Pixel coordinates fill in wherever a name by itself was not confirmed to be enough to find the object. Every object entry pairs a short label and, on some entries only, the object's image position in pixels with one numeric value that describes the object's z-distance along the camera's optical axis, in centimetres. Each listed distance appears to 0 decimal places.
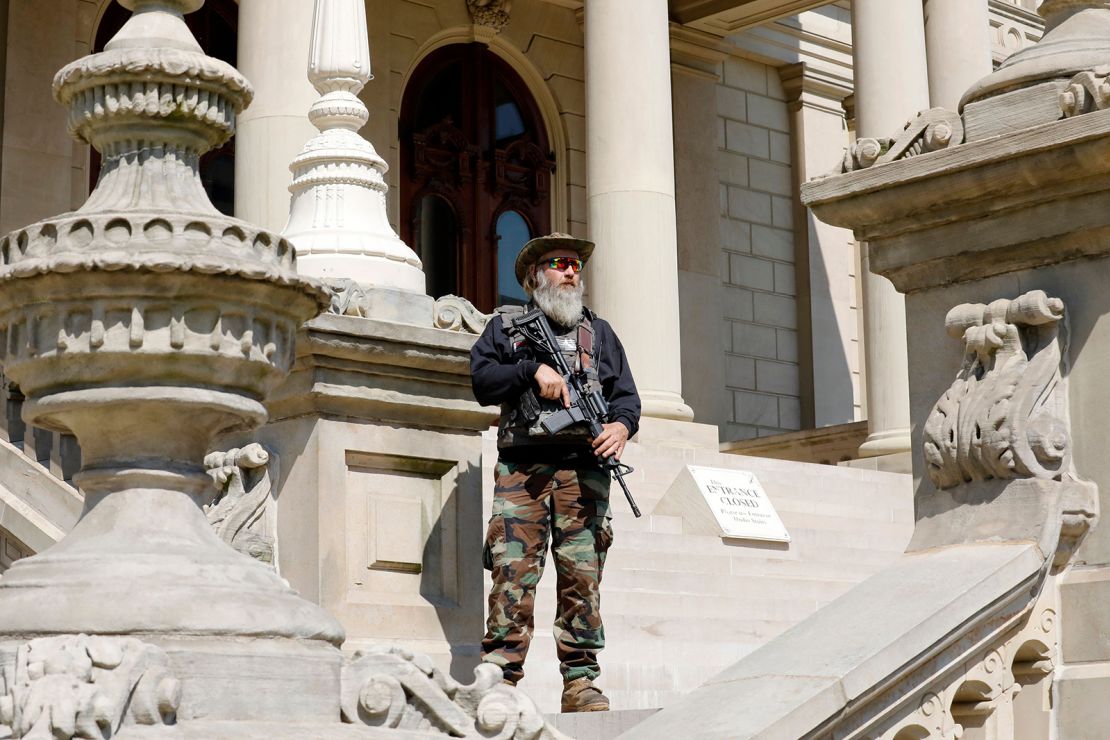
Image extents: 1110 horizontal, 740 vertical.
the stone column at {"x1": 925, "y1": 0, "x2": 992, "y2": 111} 2136
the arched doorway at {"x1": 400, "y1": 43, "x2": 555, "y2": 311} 2397
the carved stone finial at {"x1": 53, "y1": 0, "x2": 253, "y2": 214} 433
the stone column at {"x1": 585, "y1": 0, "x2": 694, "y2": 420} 1750
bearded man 692
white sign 1323
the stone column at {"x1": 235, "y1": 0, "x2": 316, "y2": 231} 1542
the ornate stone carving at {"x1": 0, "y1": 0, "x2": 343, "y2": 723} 401
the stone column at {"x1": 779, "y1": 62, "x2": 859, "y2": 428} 2742
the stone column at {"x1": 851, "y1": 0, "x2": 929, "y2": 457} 1983
